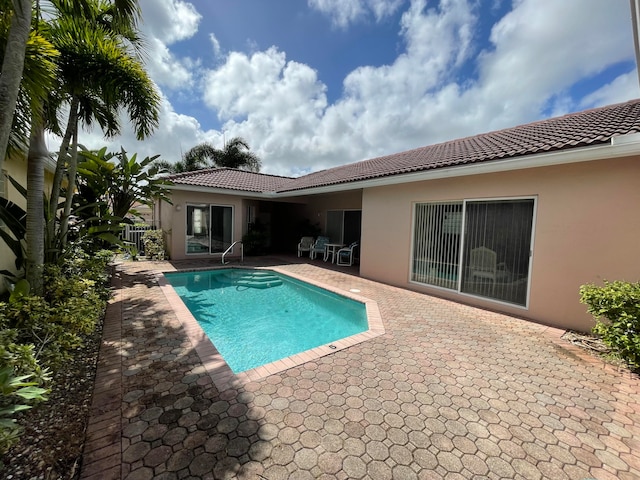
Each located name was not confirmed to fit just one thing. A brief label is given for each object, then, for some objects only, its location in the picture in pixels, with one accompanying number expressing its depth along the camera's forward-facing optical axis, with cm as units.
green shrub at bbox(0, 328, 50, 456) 193
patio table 1484
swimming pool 572
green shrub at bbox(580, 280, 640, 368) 418
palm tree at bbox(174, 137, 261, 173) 2861
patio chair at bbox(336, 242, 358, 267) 1396
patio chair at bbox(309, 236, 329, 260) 1567
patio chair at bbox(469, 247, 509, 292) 717
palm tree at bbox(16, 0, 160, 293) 445
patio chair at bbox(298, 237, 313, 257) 1626
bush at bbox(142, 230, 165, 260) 1352
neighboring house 640
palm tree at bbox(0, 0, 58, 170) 288
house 543
